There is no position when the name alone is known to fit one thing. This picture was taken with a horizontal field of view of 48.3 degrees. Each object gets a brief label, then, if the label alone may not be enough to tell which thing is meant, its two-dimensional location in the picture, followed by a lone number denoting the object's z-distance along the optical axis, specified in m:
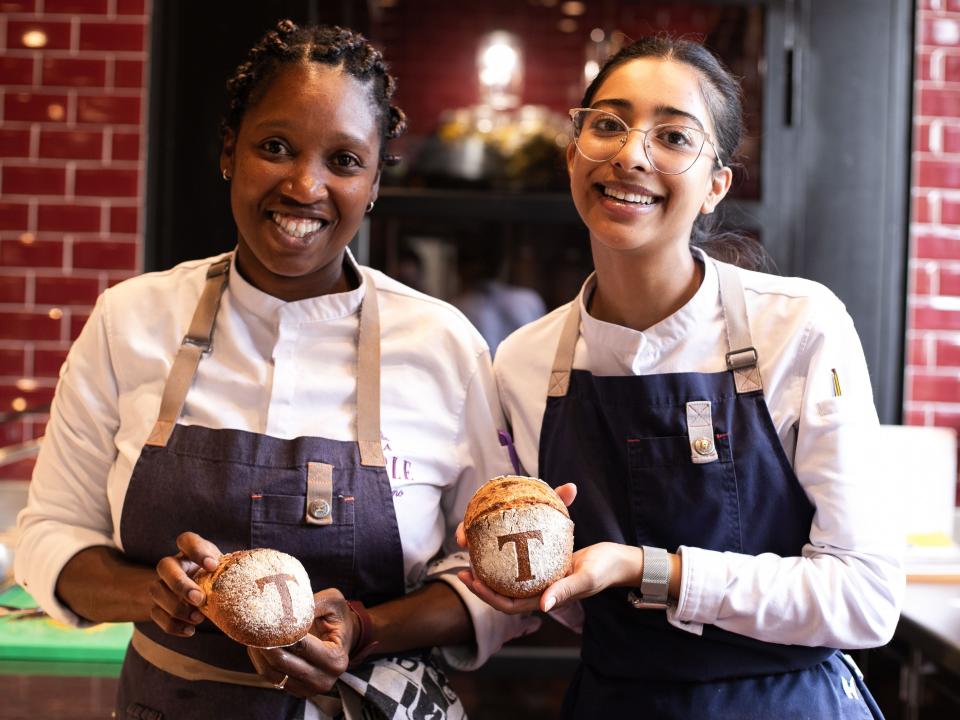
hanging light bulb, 3.32
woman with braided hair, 1.55
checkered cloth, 1.55
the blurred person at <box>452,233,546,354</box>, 3.20
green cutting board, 1.79
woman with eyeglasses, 1.47
